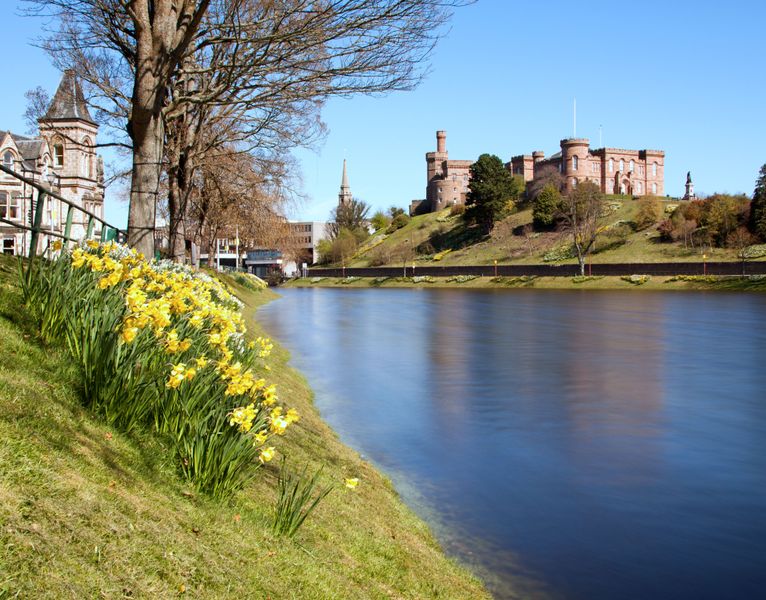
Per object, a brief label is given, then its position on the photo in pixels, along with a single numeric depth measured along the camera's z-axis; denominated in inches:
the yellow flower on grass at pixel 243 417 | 211.3
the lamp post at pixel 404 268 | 3772.1
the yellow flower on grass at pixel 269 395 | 229.1
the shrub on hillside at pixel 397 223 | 5088.6
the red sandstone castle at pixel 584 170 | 4638.3
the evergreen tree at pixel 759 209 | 2716.5
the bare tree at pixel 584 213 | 3179.1
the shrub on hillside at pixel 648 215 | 3324.3
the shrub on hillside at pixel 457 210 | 4724.4
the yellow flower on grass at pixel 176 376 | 209.6
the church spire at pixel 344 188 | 7751.0
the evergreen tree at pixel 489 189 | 4047.7
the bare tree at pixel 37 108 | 1900.8
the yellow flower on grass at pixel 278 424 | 211.0
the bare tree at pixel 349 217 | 5733.3
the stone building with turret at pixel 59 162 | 2043.6
